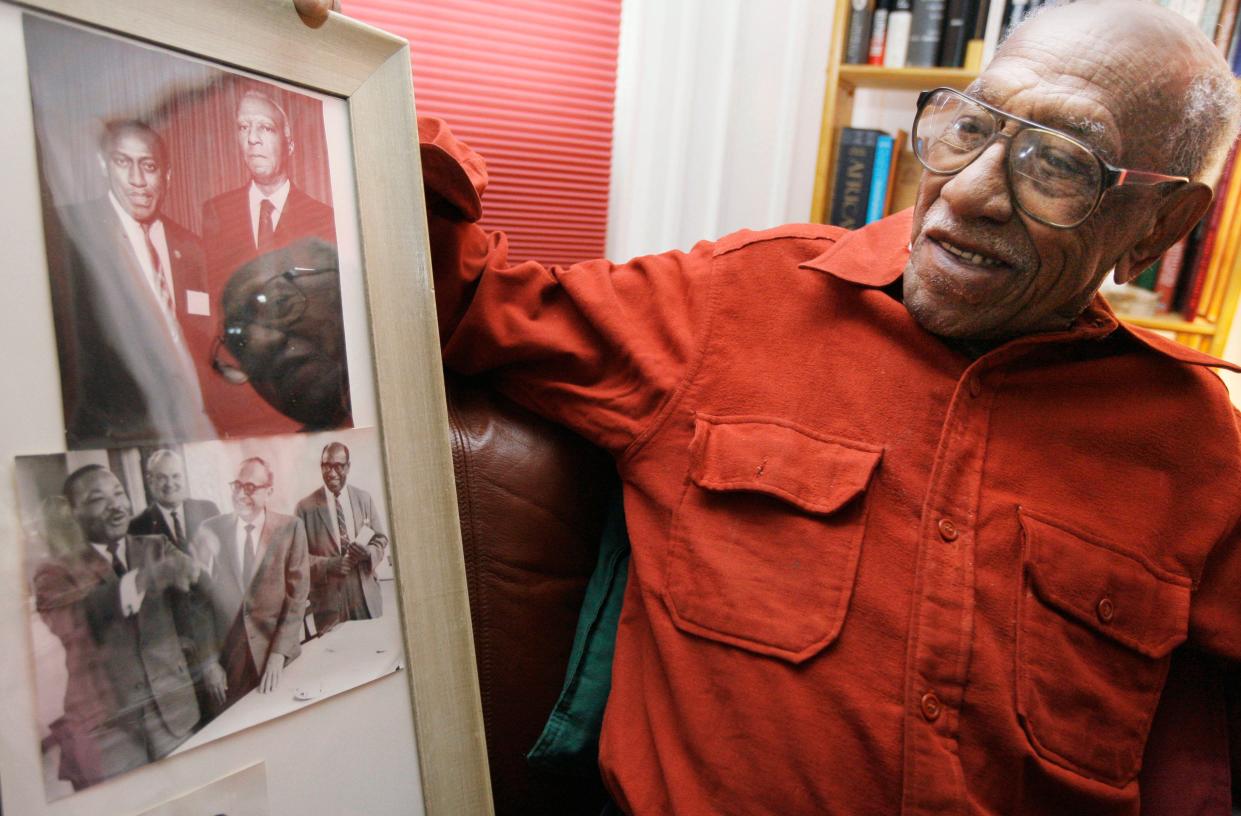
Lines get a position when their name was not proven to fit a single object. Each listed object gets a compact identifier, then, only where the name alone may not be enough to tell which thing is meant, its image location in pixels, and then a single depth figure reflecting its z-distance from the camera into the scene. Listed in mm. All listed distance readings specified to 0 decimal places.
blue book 1951
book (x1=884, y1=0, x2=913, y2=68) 1844
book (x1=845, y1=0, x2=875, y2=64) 1861
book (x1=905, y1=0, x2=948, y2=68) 1809
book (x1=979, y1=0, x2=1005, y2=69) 1780
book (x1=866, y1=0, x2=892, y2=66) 1857
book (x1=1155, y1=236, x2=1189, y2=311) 1858
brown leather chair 976
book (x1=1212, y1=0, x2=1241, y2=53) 1706
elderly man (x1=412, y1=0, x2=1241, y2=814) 867
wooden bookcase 1755
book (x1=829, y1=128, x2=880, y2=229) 1959
